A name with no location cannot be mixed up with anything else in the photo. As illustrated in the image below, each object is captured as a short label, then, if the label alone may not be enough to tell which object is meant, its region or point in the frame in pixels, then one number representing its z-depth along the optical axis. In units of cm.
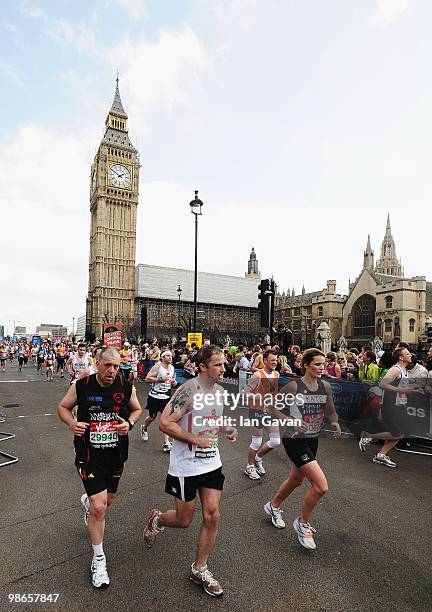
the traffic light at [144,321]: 3039
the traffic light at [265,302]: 1234
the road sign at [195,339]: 1908
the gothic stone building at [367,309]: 6084
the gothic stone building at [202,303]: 8625
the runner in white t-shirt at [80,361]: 1067
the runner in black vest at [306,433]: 378
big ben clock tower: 8200
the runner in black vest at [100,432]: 318
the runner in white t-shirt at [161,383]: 735
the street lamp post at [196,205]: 1688
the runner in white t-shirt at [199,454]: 310
